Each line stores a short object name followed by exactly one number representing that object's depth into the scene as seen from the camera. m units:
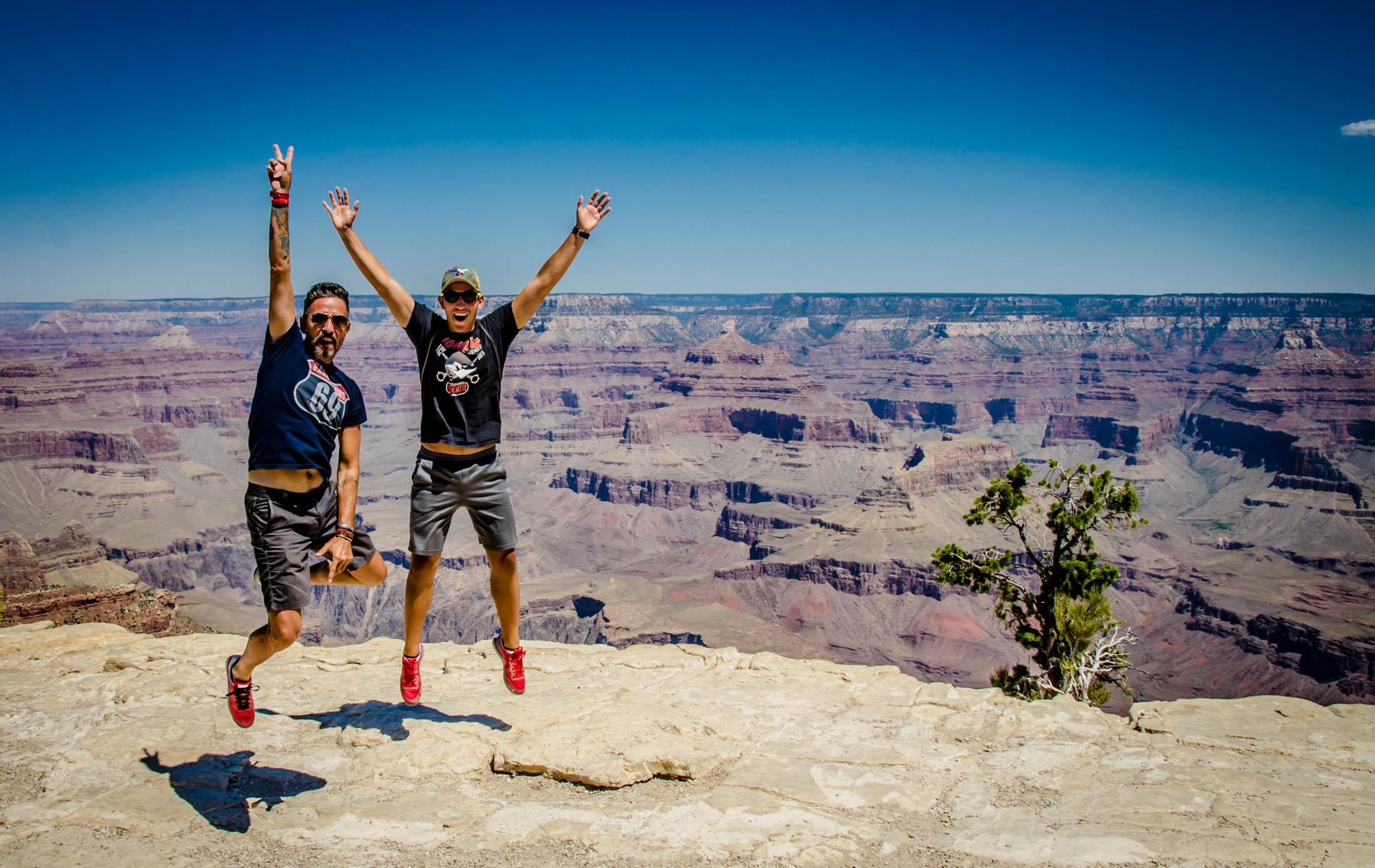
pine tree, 13.88
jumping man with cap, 6.34
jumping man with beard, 5.77
